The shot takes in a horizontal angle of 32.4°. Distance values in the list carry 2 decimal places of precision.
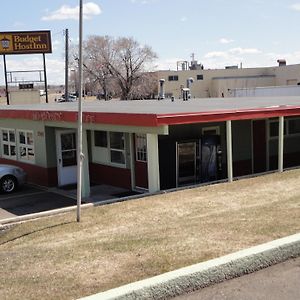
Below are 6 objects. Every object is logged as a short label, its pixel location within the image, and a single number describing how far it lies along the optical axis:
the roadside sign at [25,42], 43.91
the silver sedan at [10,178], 17.28
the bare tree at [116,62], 82.62
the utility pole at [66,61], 46.84
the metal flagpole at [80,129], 9.12
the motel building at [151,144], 13.55
